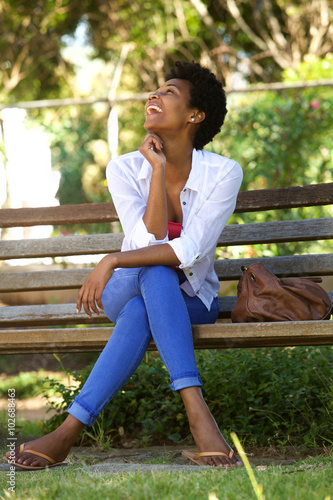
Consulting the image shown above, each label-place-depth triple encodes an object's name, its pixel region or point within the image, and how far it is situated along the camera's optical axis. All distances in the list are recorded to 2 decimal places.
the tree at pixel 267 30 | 17.71
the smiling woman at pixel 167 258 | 4.26
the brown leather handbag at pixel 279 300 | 4.75
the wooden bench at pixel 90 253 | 4.71
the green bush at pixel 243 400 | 5.63
